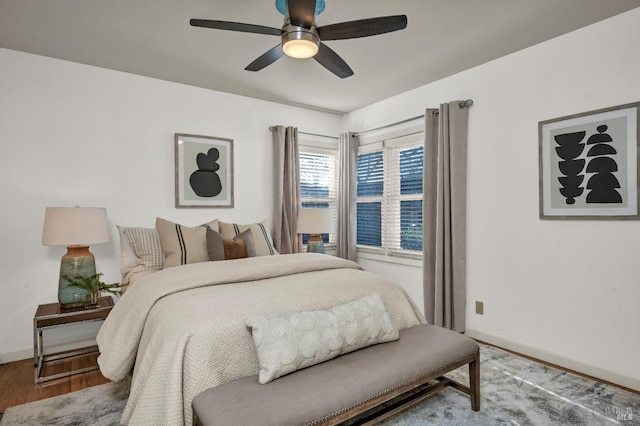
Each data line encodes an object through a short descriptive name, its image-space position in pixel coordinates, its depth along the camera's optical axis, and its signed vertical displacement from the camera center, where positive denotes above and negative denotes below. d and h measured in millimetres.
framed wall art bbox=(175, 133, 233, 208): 3523 +416
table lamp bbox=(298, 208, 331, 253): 3990 -124
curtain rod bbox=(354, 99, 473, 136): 3237 +971
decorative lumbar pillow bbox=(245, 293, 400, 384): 1575 -597
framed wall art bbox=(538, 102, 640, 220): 2326 +315
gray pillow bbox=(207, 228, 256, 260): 2928 -299
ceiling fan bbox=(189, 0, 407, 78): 1825 +996
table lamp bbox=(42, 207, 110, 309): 2543 -188
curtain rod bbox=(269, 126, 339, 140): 4103 +969
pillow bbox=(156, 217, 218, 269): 2883 -265
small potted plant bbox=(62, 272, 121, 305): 2617 -538
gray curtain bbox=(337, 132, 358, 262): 4426 +194
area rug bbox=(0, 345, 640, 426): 1951 -1144
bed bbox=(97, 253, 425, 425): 1539 -542
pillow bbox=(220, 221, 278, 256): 3273 -216
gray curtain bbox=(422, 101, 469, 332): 3250 -94
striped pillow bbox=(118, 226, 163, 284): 2865 -329
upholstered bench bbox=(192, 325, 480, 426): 1348 -744
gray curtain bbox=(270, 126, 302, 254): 4047 +245
